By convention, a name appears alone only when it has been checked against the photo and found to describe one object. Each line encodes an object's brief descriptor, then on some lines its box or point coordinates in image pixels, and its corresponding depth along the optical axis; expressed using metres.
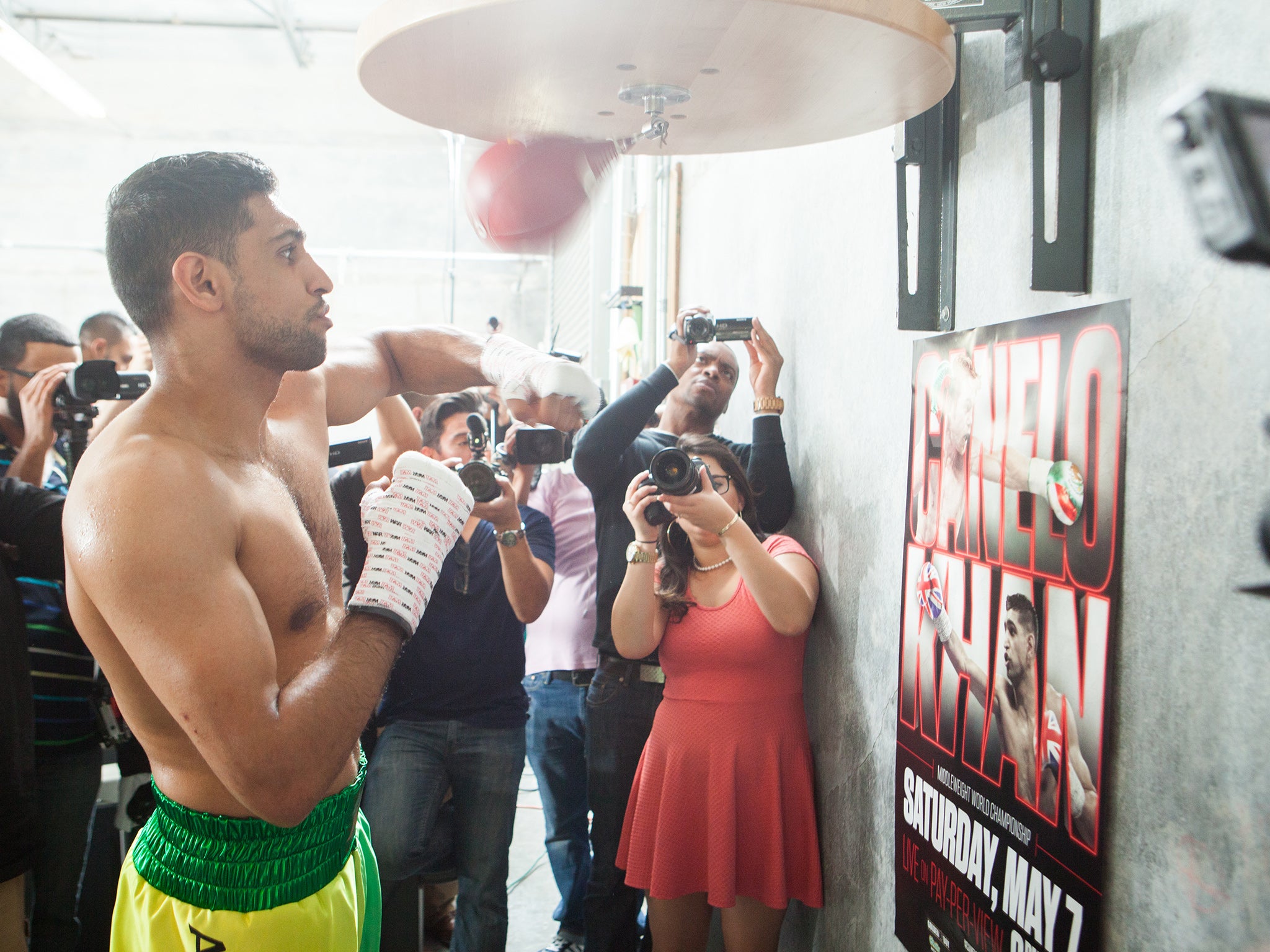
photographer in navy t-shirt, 2.29
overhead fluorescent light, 5.66
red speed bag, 1.91
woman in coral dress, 2.03
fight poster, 1.16
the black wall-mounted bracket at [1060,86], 1.17
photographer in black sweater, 2.35
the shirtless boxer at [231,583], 1.08
